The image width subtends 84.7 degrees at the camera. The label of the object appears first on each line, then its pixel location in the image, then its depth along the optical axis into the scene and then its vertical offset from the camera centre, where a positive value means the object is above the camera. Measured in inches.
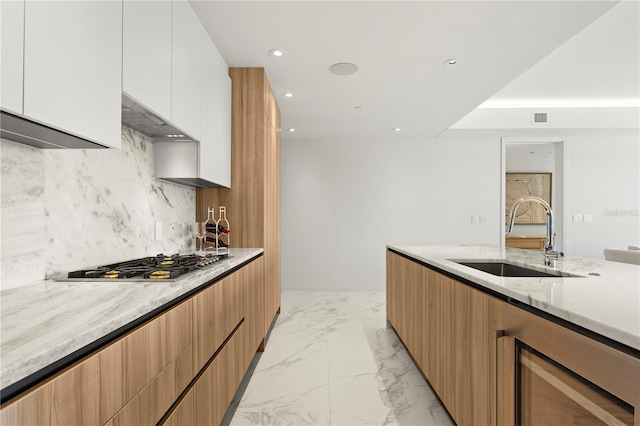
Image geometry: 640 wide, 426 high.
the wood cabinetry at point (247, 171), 113.0 +13.8
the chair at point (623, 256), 114.7 -13.5
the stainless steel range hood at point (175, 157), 85.6 +13.9
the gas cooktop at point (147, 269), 51.8 -9.5
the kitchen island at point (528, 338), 29.9 -14.2
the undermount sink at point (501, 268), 74.3 -12.0
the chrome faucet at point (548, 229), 70.1 -2.9
